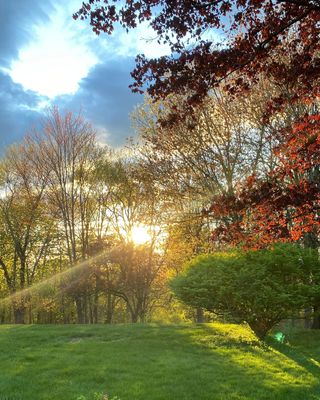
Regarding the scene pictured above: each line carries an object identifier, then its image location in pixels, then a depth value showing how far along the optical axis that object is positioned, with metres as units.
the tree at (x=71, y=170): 24.91
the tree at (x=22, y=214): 29.08
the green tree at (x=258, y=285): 12.21
